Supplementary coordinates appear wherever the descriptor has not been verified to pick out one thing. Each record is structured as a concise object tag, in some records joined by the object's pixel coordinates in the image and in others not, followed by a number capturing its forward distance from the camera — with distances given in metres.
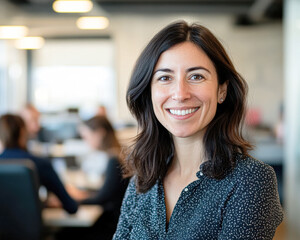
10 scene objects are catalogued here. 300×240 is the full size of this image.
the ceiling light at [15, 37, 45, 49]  9.45
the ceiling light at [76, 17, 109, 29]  6.41
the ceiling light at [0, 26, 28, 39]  6.81
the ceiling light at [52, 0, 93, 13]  5.02
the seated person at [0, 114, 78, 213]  3.28
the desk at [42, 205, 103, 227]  3.07
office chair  2.76
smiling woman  1.20
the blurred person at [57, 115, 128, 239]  3.33
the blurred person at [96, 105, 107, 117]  7.66
